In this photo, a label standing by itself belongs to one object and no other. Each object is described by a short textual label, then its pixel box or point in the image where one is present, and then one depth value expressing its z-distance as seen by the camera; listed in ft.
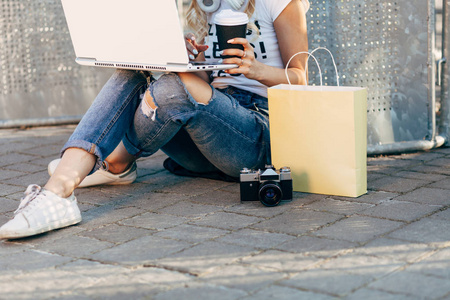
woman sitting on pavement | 13.49
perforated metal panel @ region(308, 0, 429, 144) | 18.35
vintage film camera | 14.05
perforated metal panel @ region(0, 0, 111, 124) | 24.51
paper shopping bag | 13.84
